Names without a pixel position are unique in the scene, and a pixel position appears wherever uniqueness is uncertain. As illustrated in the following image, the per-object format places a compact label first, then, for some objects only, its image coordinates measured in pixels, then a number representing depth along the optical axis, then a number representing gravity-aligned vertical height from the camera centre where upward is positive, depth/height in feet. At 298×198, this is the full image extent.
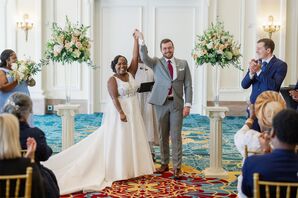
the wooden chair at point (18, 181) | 9.68 -2.08
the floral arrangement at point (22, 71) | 21.27 +0.27
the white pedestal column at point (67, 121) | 23.12 -2.09
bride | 21.18 -3.06
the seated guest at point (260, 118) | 12.03 -1.02
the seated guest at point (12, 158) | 9.84 -1.67
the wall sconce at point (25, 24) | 43.65 +4.70
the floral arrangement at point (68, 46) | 22.90 +1.47
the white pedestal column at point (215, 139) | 22.39 -2.86
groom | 21.74 -0.70
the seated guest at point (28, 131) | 12.90 -1.46
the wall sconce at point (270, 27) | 42.66 +4.39
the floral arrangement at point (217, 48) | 22.04 +1.32
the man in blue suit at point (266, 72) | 19.74 +0.23
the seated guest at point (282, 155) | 9.64 -1.54
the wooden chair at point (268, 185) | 9.50 -2.09
